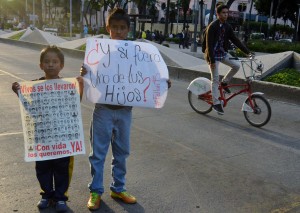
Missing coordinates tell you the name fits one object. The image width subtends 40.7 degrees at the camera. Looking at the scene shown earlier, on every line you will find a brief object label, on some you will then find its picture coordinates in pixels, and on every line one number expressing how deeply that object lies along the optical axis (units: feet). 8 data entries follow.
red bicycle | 22.27
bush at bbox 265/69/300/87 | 32.27
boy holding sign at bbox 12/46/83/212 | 10.78
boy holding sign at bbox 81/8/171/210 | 11.18
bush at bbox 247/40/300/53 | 83.03
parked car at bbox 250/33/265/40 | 175.52
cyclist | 22.17
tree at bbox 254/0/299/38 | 171.63
